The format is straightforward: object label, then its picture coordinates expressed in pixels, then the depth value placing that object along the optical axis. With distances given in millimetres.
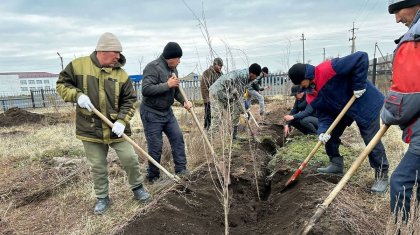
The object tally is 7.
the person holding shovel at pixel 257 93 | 8473
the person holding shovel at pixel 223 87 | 5727
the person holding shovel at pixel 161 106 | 4402
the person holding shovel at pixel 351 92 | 3859
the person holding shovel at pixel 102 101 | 3598
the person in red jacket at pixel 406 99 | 2316
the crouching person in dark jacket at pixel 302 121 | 6738
